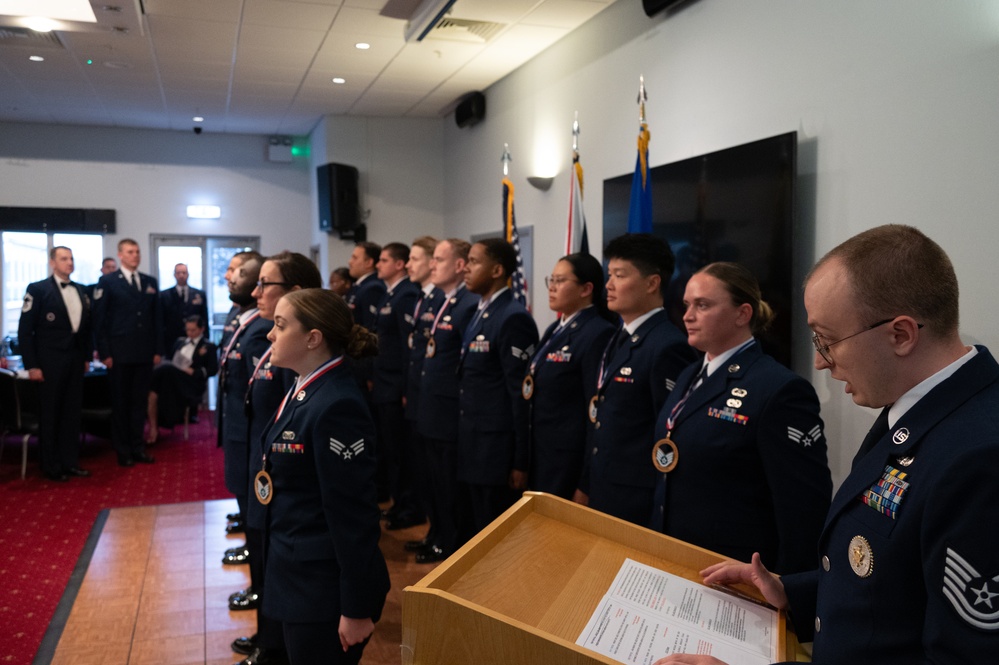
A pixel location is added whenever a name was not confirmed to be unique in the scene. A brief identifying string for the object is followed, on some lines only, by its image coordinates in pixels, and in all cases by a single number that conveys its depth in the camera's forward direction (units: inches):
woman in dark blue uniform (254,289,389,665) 80.2
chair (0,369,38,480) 233.1
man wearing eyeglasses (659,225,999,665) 35.6
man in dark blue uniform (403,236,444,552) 179.3
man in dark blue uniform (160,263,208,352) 342.9
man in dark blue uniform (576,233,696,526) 103.7
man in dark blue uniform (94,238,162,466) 256.2
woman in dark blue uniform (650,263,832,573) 76.0
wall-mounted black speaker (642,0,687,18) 169.3
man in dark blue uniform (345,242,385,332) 222.4
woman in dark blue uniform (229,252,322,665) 111.3
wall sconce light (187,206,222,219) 397.1
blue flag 157.6
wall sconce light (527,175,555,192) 239.8
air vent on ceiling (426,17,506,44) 213.0
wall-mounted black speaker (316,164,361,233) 329.7
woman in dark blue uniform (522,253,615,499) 125.6
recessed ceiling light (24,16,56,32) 203.5
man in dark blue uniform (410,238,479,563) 162.4
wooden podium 44.4
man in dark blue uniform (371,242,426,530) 199.5
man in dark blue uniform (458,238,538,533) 143.2
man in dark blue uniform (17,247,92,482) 233.1
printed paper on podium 46.7
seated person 289.3
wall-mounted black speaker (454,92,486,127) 293.1
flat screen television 132.2
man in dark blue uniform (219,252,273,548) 125.1
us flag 187.2
